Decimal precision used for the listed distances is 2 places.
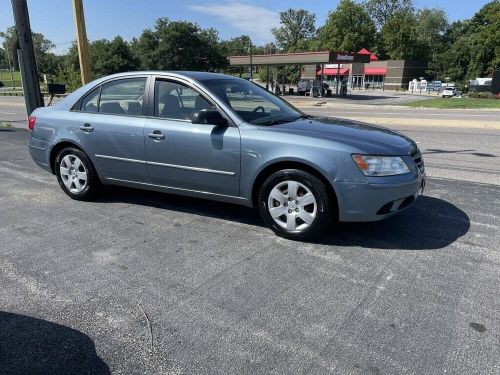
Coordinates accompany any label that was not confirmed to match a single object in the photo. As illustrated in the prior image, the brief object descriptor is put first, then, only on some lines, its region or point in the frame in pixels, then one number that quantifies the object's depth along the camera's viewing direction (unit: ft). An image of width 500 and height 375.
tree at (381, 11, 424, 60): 301.02
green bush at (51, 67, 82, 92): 100.90
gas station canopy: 130.91
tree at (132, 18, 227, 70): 225.56
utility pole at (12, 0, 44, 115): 33.04
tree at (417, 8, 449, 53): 340.59
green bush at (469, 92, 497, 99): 118.61
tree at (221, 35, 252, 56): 385.60
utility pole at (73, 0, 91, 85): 36.96
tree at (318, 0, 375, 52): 308.19
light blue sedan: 13.33
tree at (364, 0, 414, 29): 358.84
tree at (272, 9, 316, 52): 377.50
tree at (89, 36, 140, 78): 218.59
